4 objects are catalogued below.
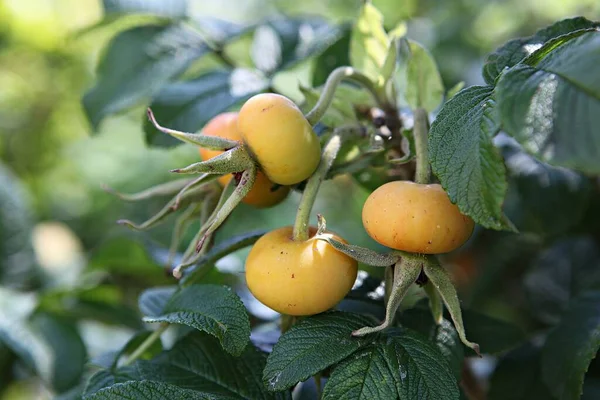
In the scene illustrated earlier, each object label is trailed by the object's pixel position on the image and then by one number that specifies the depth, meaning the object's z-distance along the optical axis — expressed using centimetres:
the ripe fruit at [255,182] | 24
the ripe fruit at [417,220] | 22
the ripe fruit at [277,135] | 23
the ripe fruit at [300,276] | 22
